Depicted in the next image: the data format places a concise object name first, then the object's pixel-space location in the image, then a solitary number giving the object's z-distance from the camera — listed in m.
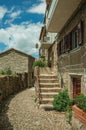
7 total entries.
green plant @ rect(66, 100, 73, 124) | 4.08
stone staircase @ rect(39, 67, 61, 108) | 5.68
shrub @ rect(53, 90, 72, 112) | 5.16
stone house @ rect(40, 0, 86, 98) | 4.39
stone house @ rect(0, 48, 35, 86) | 16.01
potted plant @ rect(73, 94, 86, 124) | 3.21
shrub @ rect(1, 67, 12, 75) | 13.57
